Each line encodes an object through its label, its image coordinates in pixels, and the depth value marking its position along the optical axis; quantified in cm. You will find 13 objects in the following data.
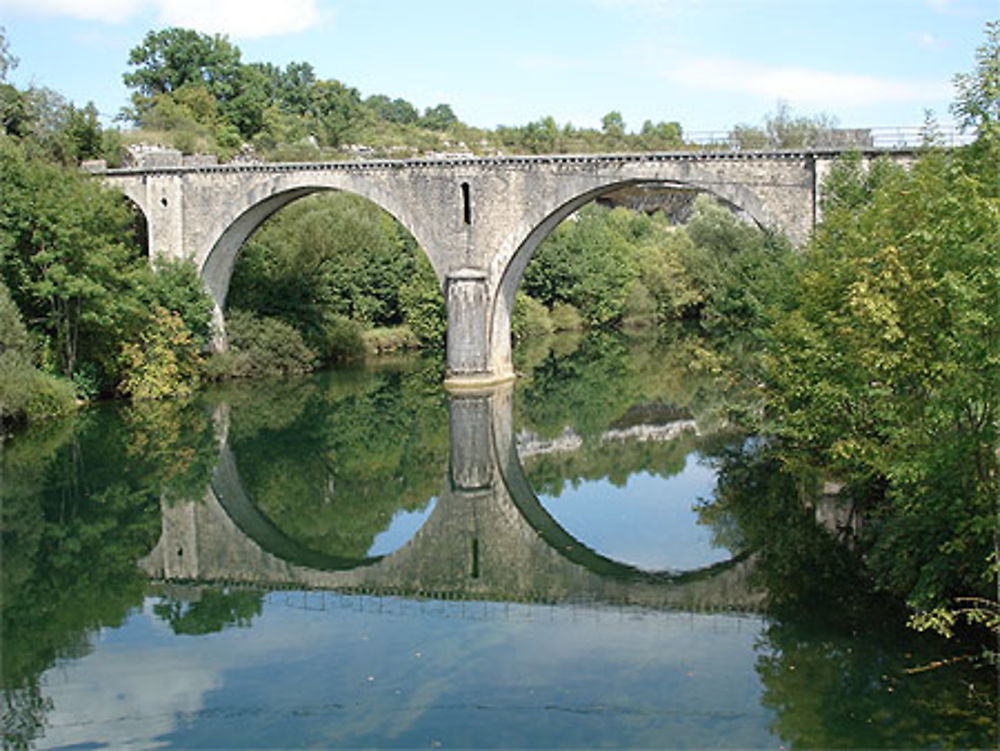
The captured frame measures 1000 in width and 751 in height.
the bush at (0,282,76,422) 2648
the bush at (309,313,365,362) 4175
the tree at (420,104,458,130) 11281
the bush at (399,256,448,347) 4562
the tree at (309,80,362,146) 7925
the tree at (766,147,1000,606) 1118
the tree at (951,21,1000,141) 1261
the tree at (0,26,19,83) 3544
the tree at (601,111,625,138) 8934
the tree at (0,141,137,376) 2906
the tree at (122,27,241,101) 7019
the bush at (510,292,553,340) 4972
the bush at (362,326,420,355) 4525
